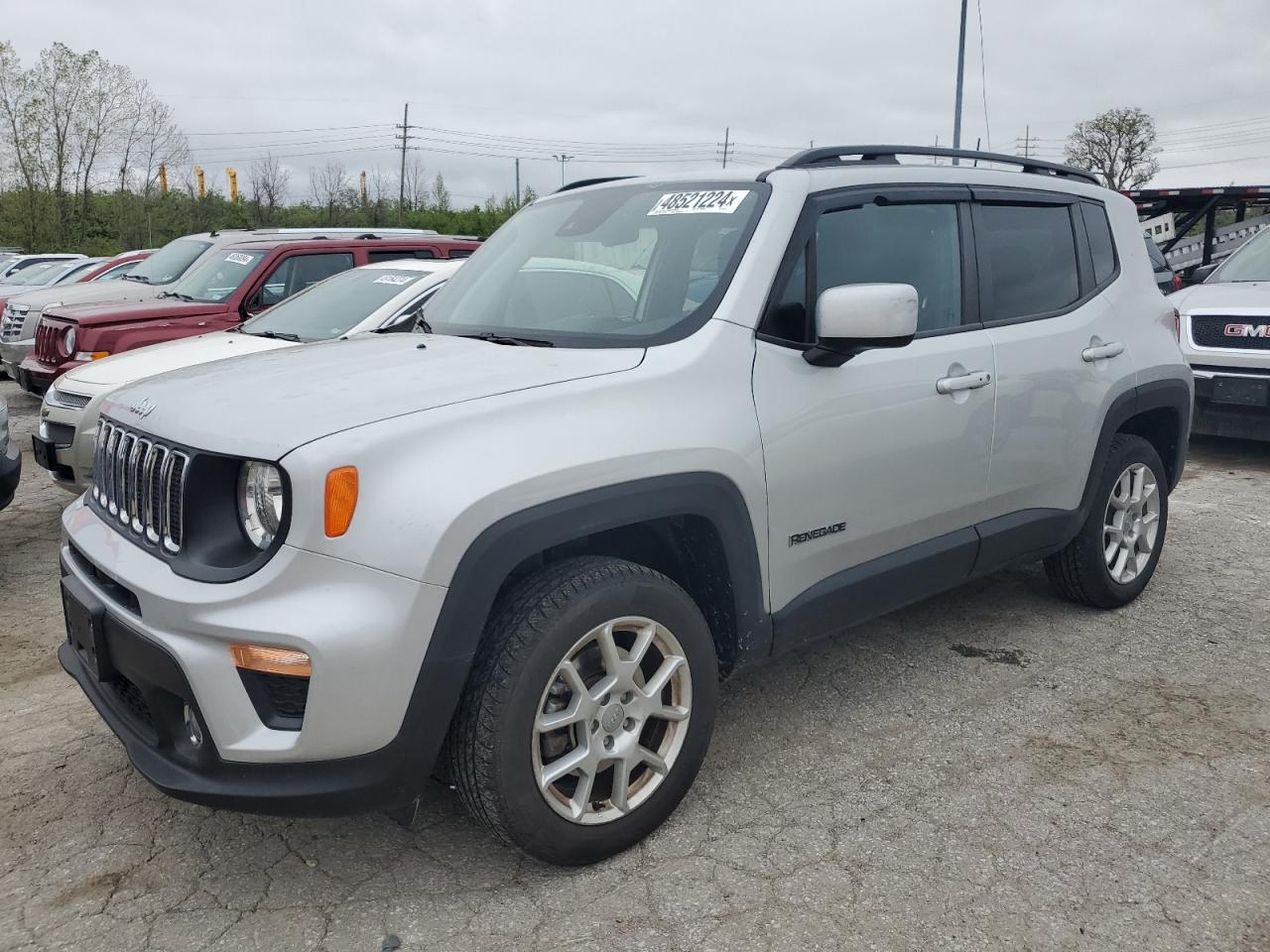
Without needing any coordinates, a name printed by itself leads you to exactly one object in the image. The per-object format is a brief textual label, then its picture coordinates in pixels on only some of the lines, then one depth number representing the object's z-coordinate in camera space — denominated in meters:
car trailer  13.52
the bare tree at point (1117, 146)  47.50
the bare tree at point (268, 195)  44.50
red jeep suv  7.71
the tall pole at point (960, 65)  21.06
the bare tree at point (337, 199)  48.12
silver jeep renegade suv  2.25
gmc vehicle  7.41
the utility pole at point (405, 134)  63.47
